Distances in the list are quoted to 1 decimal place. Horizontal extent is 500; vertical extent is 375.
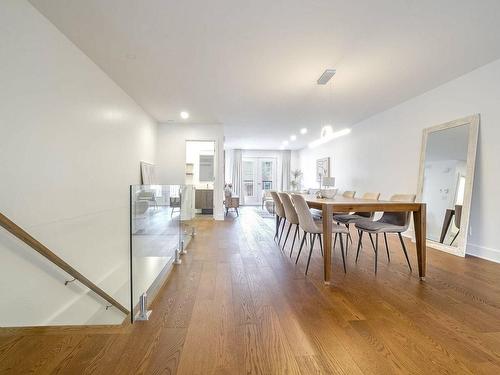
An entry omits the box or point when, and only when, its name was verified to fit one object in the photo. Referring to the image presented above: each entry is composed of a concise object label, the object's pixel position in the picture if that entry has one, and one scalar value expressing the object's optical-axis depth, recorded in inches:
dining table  92.8
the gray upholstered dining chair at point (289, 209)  126.7
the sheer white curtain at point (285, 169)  436.1
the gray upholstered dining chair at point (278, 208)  151.1
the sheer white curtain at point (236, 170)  424.2
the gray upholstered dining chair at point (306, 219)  104.0
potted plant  419.2
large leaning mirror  132.1
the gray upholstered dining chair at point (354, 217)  135.3
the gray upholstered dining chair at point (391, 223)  107.0
